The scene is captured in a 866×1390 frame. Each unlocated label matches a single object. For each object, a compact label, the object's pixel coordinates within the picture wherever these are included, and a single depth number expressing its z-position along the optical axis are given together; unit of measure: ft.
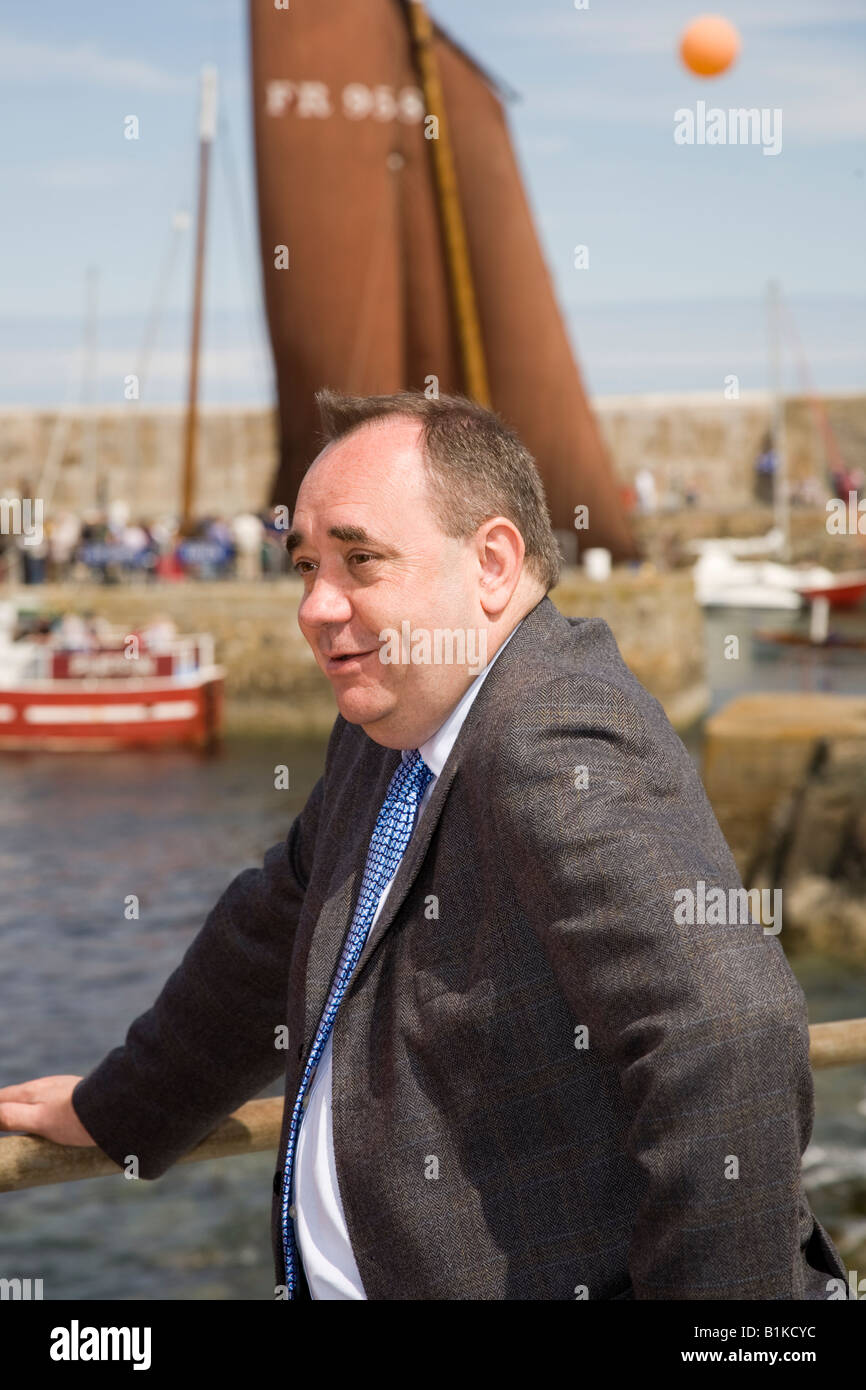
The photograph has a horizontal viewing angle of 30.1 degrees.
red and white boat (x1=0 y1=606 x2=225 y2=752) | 74.69
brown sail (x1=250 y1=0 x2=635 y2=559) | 78.84
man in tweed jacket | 4.34
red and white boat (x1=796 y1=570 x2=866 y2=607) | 130.52
